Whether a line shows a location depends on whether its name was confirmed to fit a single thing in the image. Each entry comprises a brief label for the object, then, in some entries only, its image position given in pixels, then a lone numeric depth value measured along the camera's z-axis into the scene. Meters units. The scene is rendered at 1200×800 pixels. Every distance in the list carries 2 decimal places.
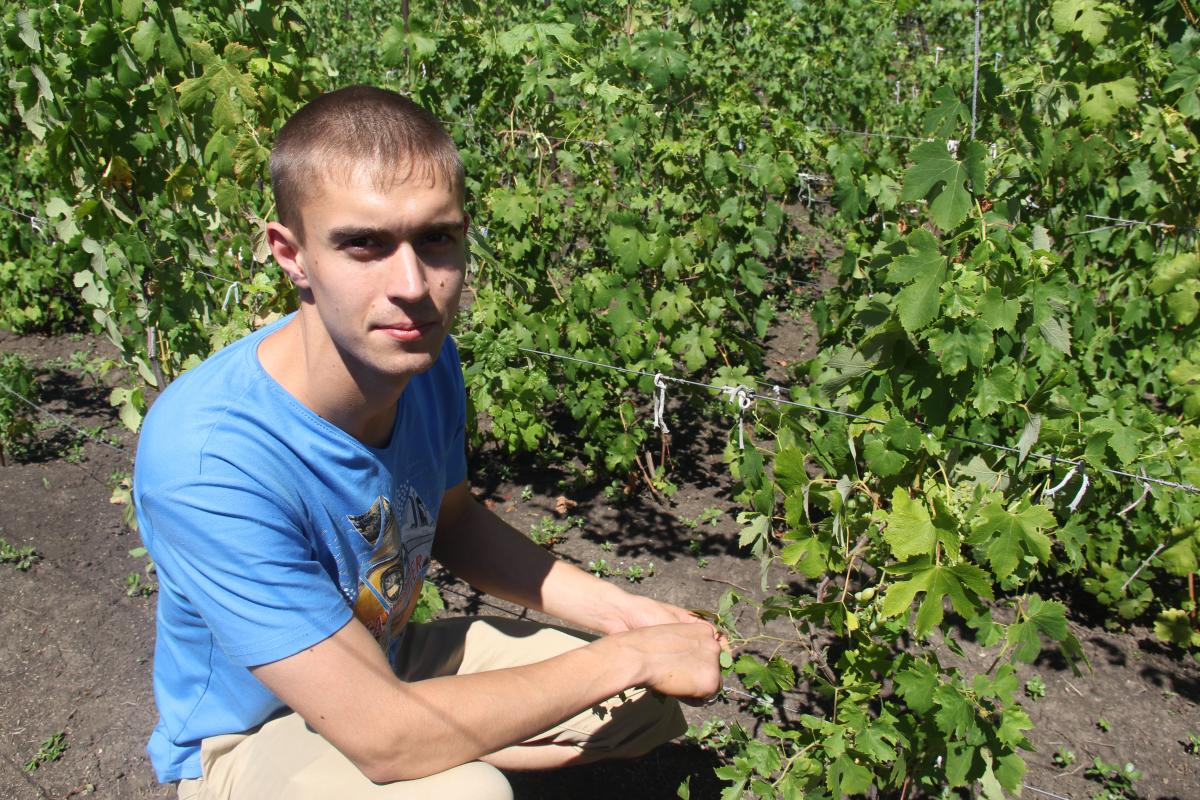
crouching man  1.41
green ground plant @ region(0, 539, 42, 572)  3.47
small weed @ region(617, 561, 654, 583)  3.54
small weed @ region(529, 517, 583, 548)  3.82
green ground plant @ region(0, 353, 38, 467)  4.23
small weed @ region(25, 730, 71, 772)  2.60
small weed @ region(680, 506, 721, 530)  3.89
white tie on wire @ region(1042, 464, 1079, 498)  1.97
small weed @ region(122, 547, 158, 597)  3.33
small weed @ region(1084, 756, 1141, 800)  2.62
